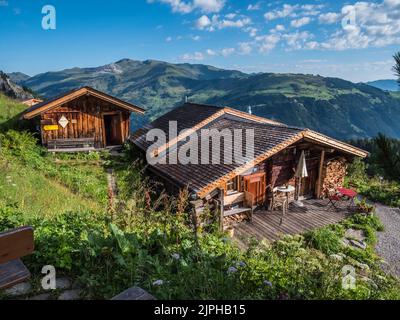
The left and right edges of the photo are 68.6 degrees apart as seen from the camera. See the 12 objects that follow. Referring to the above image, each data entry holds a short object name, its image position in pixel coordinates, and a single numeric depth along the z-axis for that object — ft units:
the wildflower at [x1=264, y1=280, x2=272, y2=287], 13.35
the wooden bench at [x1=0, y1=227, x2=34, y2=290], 8.58
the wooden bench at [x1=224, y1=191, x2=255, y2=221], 42.27
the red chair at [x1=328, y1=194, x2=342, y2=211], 49.52
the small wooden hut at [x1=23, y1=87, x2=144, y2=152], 55.88
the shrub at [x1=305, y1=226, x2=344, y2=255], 35.37
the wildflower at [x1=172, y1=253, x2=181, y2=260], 14.73
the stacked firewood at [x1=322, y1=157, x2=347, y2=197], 54.34
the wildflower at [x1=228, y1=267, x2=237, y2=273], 14.23
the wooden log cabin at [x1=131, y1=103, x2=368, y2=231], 39.40
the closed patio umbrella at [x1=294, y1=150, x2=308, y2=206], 47.14
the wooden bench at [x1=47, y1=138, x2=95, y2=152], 56.39
